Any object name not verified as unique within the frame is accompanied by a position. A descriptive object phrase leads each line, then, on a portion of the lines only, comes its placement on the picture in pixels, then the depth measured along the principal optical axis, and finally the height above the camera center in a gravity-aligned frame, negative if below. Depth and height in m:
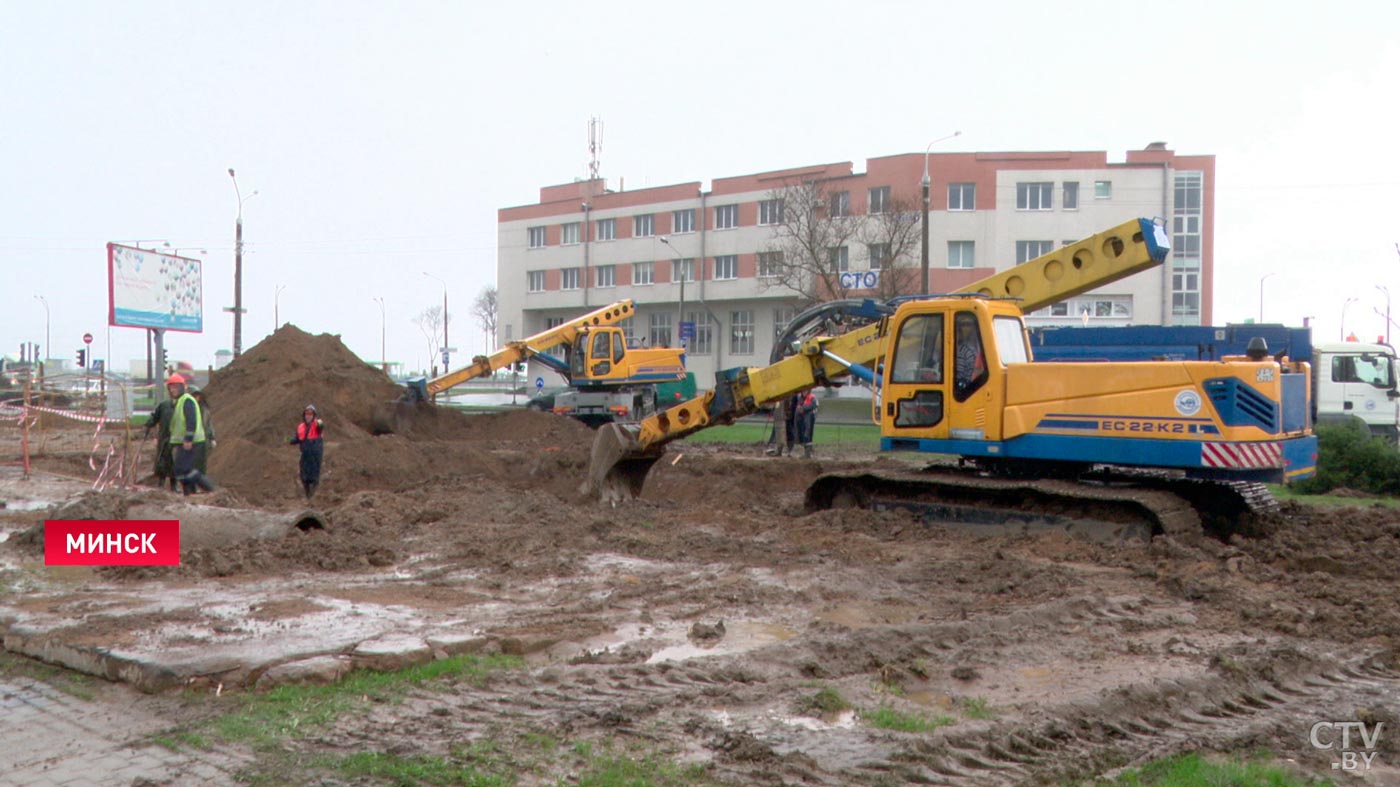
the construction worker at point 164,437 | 15.40 -0.91
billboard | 28.64 +2.04
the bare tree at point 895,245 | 42.90 +5.10
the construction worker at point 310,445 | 15.73 -1.00
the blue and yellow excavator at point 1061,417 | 11.45 -0.38
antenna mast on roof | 69.94 +13.70
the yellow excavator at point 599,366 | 30.00 +0.23
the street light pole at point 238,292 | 37.12 +2.50
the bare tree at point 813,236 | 43.84 +5.52
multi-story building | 47.66 +6.61
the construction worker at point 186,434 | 14.56 -0.80
